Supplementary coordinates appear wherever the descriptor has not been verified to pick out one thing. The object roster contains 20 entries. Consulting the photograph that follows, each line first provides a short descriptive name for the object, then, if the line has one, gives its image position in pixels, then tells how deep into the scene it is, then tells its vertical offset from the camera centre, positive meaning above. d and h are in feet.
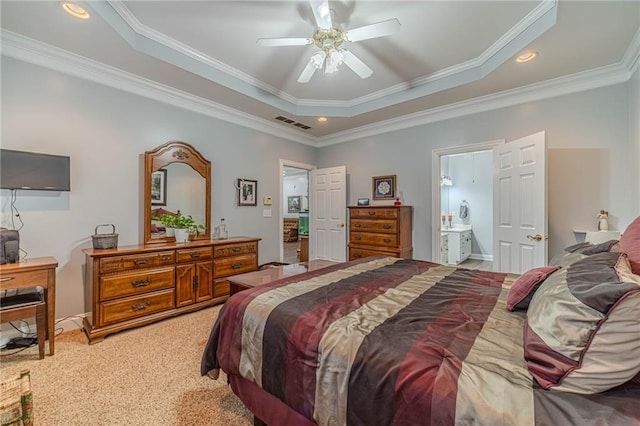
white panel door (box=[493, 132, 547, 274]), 9.29 +0.27
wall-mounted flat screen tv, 7.54 +1.24
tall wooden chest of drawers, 13.03 -0.93
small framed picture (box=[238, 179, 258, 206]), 13.88 +1.07
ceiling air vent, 14.35 +5.00
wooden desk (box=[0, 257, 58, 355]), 6.79 -1.68
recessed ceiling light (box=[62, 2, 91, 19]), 6.77 +5.16
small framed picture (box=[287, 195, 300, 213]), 33.60 +1.08
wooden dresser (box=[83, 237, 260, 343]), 8.21 -2.35
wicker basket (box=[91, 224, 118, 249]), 8.68 -0.89
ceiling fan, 6.64 +4.63
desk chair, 6.87 -2.51
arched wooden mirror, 10.57 +1.08
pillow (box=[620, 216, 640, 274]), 3.91 -0.55
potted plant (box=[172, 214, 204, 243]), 11.00 -0.59
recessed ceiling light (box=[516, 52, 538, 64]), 8.59 +5.01
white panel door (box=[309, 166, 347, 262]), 16.12 -0.09
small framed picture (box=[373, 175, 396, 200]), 14.74 +1.39
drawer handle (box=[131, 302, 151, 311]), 8.83 -3.06
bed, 2.48 -1.65
